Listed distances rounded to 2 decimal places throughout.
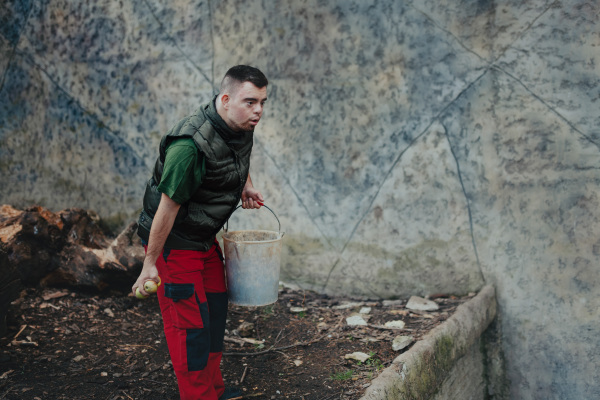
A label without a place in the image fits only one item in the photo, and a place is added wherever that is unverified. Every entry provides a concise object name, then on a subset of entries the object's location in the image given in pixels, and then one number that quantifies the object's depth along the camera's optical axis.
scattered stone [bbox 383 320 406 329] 3.73
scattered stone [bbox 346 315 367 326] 3.85
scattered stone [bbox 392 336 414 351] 3.35
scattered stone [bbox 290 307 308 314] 4.15
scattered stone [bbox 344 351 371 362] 3.33
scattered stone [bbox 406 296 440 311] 3.97
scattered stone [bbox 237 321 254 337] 3.81
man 2.54
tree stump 4.09
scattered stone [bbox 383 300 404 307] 4.16
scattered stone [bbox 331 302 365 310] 4.17
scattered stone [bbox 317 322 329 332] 3.84
